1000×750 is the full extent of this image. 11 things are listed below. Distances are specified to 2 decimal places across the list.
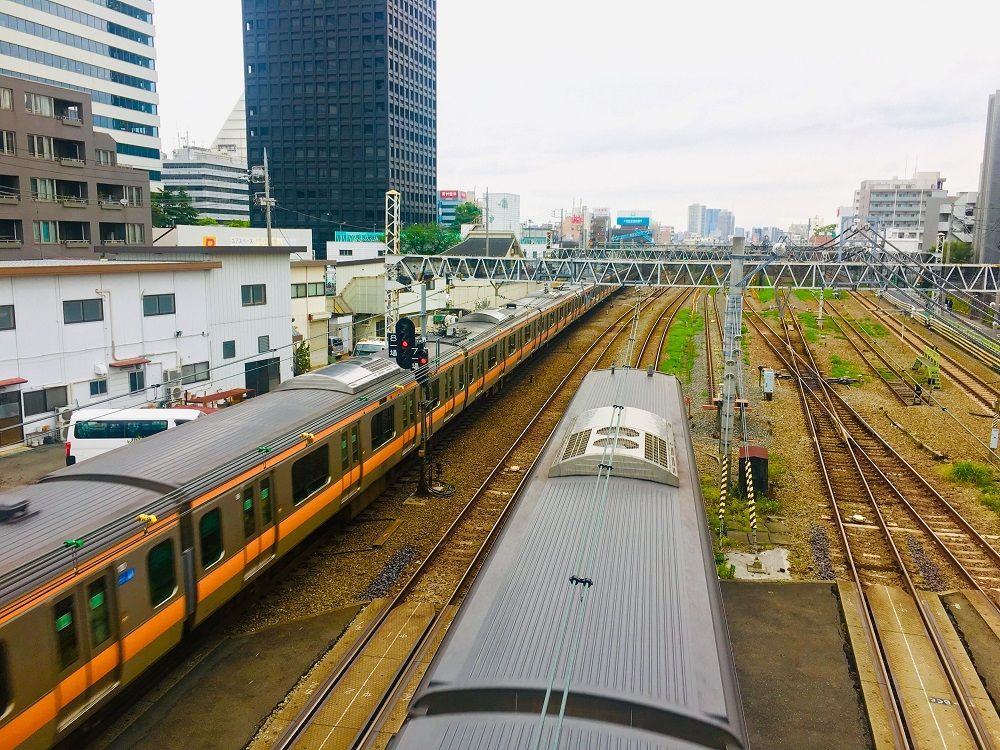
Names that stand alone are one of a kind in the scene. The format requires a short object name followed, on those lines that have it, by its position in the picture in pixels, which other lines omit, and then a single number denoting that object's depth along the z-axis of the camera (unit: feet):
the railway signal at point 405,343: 49.78
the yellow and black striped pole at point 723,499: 45.34
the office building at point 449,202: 445.66
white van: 61.26
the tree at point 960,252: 212.23
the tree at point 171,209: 211.10
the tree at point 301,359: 99.48
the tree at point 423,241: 224.12
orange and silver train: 21.98
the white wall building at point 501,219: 472.19
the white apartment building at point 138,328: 65.87
